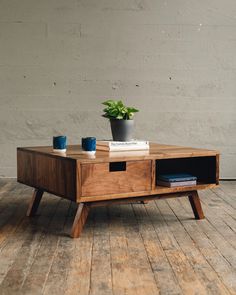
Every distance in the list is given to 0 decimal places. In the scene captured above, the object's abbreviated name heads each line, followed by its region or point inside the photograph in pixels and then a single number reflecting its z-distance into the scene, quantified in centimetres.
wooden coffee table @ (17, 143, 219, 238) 220
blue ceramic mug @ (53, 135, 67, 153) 242
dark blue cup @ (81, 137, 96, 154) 234
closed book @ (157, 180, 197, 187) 243
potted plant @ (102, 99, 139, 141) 254
